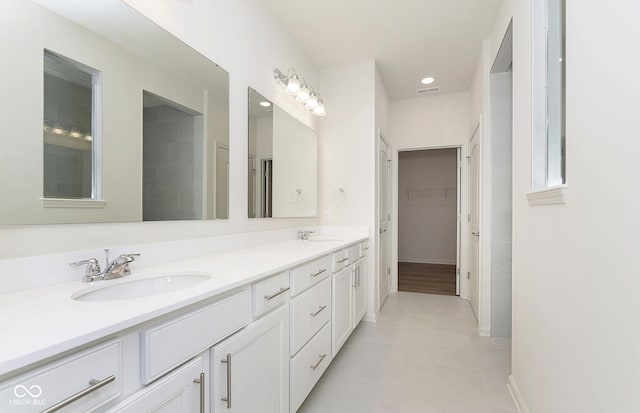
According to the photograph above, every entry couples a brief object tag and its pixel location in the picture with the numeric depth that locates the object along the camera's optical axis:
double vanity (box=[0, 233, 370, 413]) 0.57
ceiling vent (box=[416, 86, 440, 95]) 3.78
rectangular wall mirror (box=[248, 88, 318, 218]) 2.15
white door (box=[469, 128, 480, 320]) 3.07
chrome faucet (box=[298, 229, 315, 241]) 2.63
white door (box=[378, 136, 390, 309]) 3.45
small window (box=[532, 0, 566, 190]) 1.32
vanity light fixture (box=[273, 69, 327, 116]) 2.45
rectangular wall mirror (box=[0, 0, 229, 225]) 0.94
